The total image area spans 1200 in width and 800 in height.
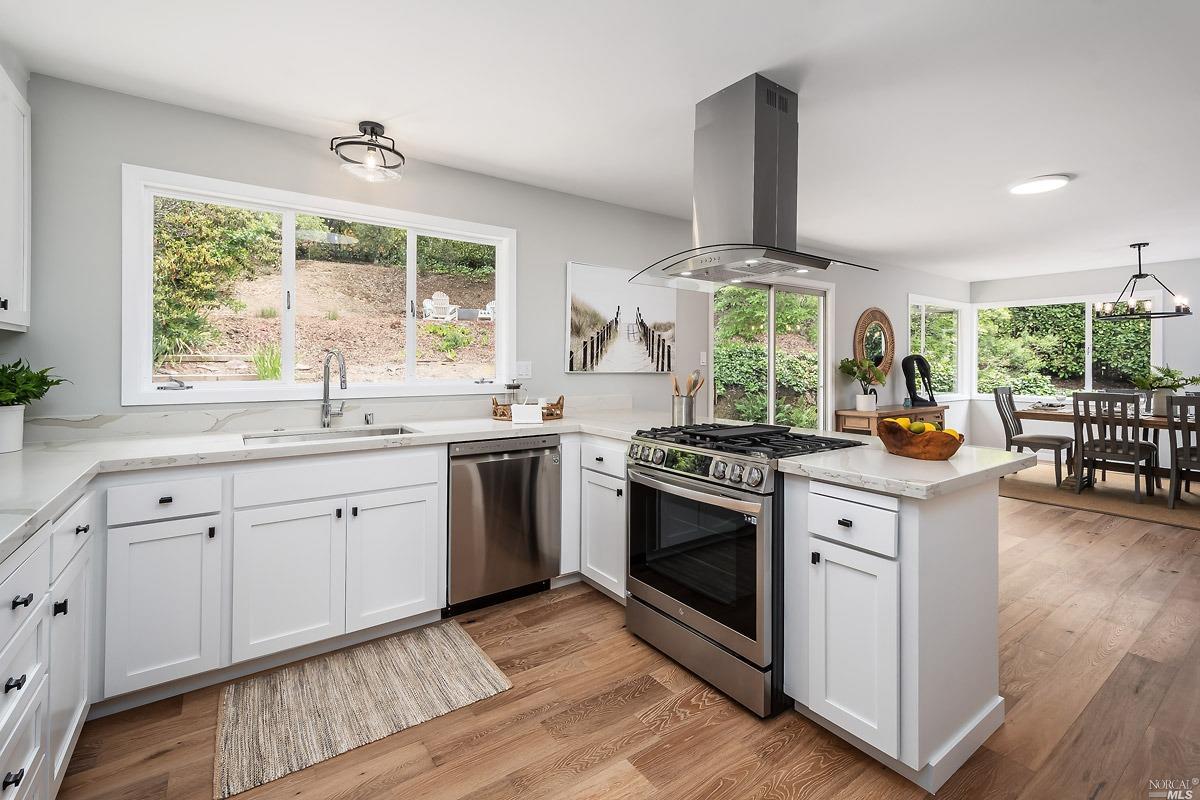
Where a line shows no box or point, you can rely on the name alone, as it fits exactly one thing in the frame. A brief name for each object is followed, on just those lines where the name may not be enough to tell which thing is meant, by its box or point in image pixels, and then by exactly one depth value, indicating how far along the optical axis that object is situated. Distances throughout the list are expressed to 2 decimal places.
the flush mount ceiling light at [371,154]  2.69
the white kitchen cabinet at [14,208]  1.98
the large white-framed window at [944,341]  6.89
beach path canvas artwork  3.79
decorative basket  3.22
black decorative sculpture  6.29
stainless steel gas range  1.91
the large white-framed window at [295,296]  2.54
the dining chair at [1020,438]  5.41
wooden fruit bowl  1.82
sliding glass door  5.01
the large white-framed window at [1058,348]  6.38
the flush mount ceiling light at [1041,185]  3.42
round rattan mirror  5.97
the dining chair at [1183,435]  4.44
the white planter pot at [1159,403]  4.83
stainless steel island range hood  2.22
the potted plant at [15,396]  1.98
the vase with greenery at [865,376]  5.70
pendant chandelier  5.54
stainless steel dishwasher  2.66
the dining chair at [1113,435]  4.75
